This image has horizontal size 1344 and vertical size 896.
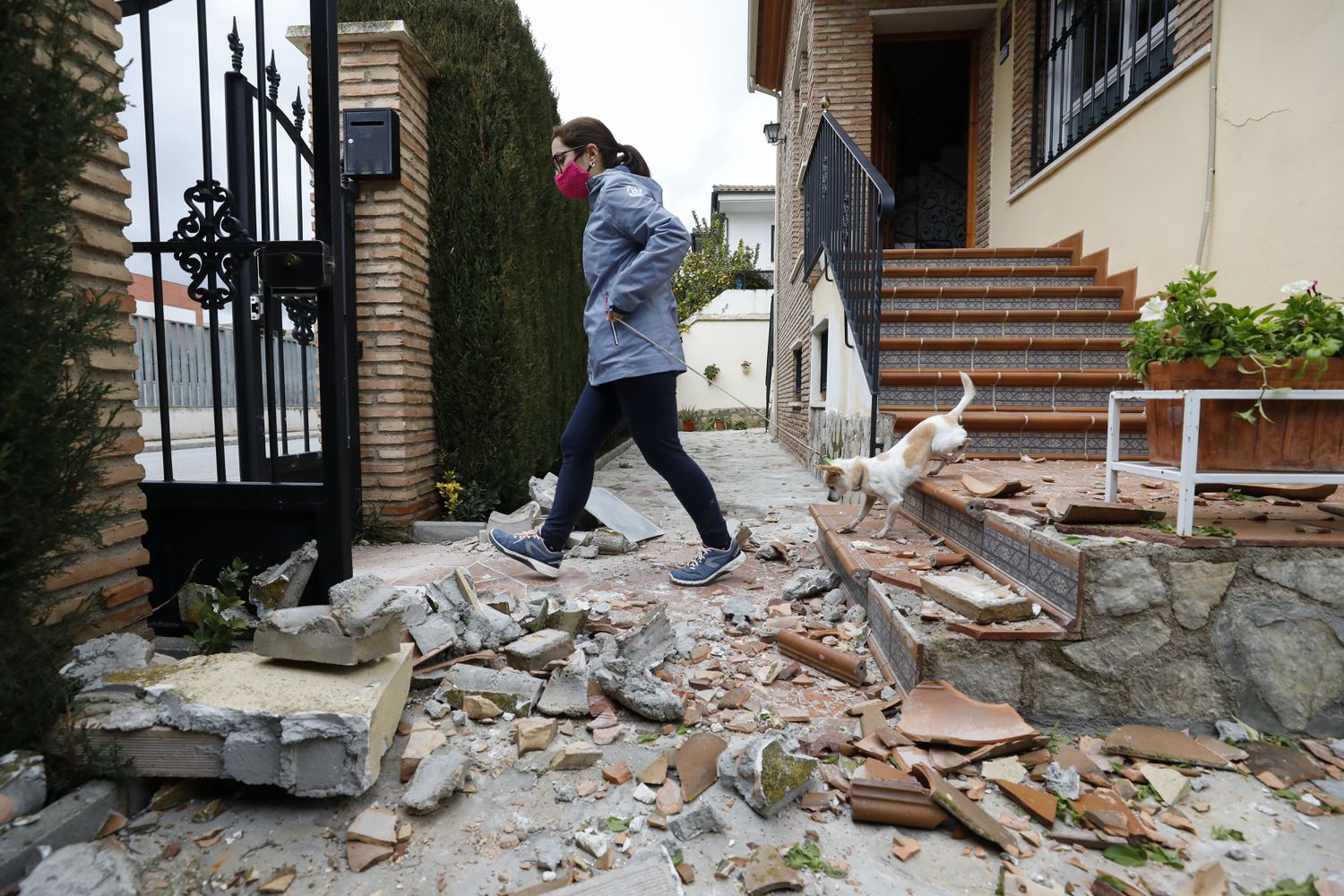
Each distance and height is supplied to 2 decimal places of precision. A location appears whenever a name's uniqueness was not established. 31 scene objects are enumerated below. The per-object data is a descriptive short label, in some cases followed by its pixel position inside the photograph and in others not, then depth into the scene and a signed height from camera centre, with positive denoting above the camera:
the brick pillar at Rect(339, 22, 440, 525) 3.91 +0.63
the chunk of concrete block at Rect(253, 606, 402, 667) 1.63 -0.60
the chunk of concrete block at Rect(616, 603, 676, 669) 2.09 -0.77
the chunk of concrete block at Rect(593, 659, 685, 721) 1.77 -0.79
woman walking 2.75 +0.24
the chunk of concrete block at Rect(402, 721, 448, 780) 1.54 -0.84
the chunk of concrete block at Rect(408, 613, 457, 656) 2.04 -0.73
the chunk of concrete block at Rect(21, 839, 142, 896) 1.06 -0.77
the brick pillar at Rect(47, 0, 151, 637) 1.89 +0.07
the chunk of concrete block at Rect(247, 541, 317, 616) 2.28 -0.63
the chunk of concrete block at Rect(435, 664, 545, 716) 1.83 -0.81
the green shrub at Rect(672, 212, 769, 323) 21.23 +4.18
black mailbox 3.86 +1.46
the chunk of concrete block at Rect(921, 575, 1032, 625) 1.78 -0.55
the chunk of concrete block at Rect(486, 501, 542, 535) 3.86 -0.72
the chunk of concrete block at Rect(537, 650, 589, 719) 1.81 -0.82
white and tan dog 2.87 -0.27
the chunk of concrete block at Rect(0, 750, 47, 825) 1.21 -0.72
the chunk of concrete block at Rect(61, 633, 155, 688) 1.61 -0.65
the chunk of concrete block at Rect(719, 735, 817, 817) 1.39 -0.79
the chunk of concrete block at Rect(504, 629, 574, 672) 2.02 -0.77
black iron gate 2.19 +0.29
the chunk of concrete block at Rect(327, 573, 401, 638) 1.62 -0.52
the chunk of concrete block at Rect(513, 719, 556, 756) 1.65 -0.84
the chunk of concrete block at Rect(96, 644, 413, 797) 1.40 -0.68
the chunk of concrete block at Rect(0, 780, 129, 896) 1.14 -0.79
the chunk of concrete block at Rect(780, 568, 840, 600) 2.77 -0.78
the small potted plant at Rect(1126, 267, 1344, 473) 1.71 +0.07
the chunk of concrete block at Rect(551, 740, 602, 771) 1.58 -0.85
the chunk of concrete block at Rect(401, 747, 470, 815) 1.40 -0.83
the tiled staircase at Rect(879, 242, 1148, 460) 3.74 +0.31
